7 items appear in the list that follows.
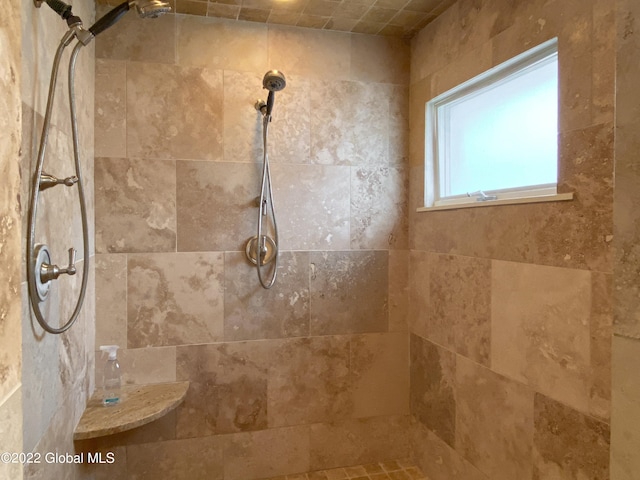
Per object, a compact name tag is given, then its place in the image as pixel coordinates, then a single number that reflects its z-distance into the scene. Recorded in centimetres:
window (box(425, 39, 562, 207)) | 155
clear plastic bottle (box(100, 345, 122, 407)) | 192
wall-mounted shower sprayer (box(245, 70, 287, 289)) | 203
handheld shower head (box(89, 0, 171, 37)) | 138
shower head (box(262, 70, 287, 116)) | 181
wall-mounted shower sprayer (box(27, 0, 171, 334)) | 113
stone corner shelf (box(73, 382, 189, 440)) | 163
